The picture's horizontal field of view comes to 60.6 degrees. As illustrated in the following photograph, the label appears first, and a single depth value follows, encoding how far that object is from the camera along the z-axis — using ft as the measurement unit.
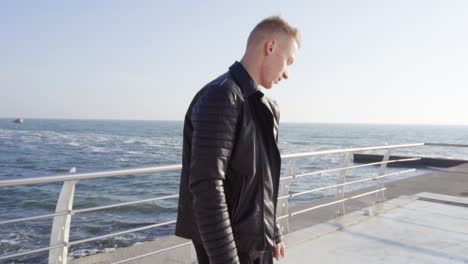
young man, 4.05
